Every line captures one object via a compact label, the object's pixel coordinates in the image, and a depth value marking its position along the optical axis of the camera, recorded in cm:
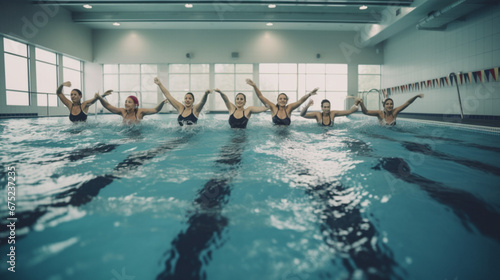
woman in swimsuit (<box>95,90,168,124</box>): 673
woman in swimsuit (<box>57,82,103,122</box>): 709
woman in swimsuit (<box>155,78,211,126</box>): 647
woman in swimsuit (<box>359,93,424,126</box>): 733
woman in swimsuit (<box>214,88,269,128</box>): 645
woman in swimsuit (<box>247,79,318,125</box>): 697
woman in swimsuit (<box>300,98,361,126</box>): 717
